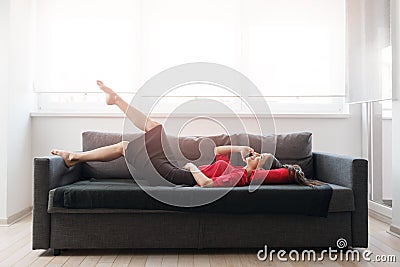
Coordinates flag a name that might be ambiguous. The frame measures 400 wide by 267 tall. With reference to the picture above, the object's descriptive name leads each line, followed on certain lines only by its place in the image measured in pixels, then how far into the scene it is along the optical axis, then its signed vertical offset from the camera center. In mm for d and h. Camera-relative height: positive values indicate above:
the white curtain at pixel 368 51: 3697 +748
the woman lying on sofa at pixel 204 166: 3166 -207
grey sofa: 2938 -542
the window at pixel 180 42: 4539 +938
